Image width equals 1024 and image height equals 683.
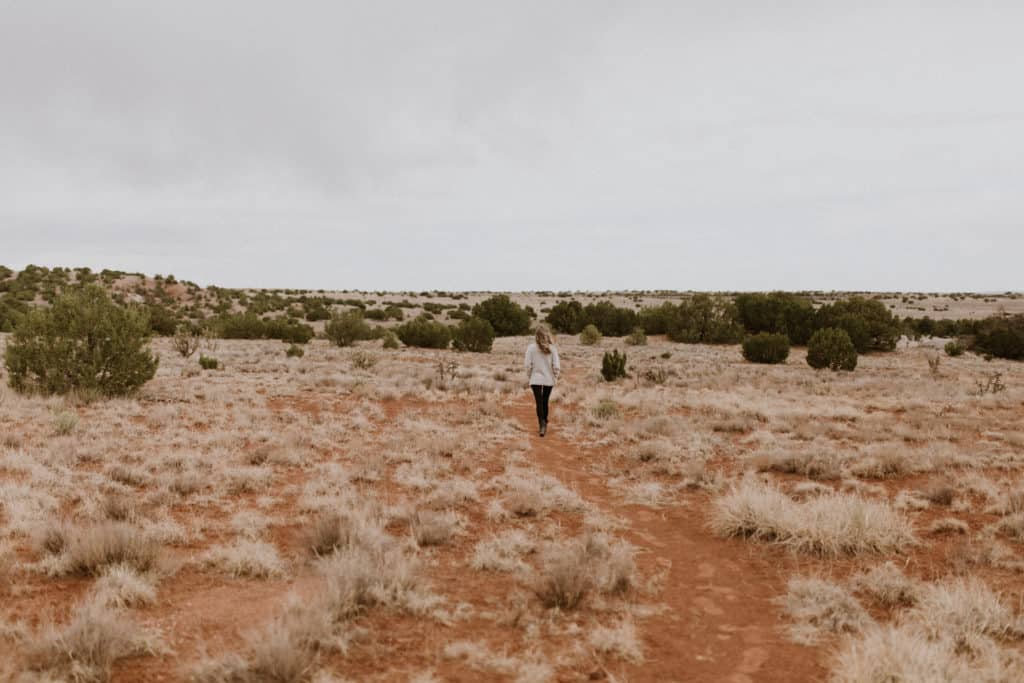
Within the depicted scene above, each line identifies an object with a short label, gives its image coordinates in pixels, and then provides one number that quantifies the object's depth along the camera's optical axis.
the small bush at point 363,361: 22.11
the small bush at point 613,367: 20.78
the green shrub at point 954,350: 32.76
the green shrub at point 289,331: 31.45
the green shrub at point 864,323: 31.94
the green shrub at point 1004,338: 33.03
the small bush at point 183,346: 22.42
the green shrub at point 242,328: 33.16
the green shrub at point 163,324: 33.22
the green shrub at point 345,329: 31.00
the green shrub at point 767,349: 27.70
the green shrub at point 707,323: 37.22
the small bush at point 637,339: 36.09
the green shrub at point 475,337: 30.59
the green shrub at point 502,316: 38.84
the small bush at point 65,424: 10.06
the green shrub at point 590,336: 35.56
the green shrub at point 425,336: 31.45
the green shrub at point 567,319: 41.69
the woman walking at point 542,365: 12.09
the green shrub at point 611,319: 41.19
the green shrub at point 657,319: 40.16
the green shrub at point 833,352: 24.55
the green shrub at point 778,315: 35.40
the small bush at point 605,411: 14.41
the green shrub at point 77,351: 13.44
